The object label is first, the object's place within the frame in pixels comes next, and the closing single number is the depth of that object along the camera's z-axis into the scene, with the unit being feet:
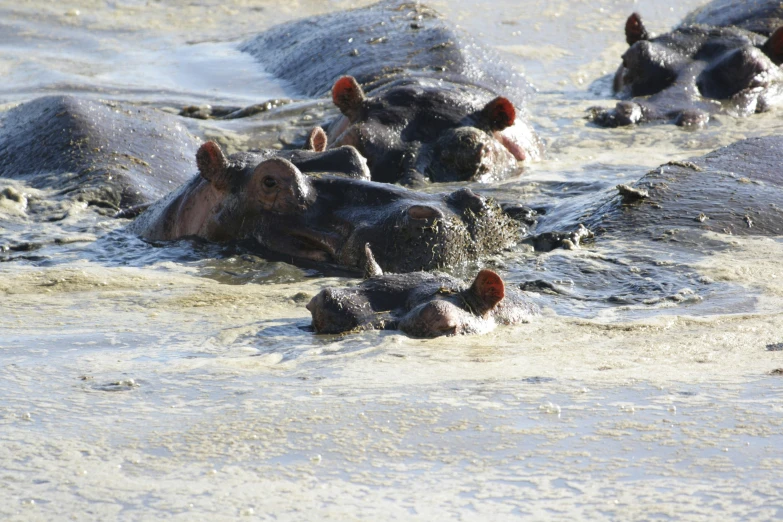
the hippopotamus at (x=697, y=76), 60.03
